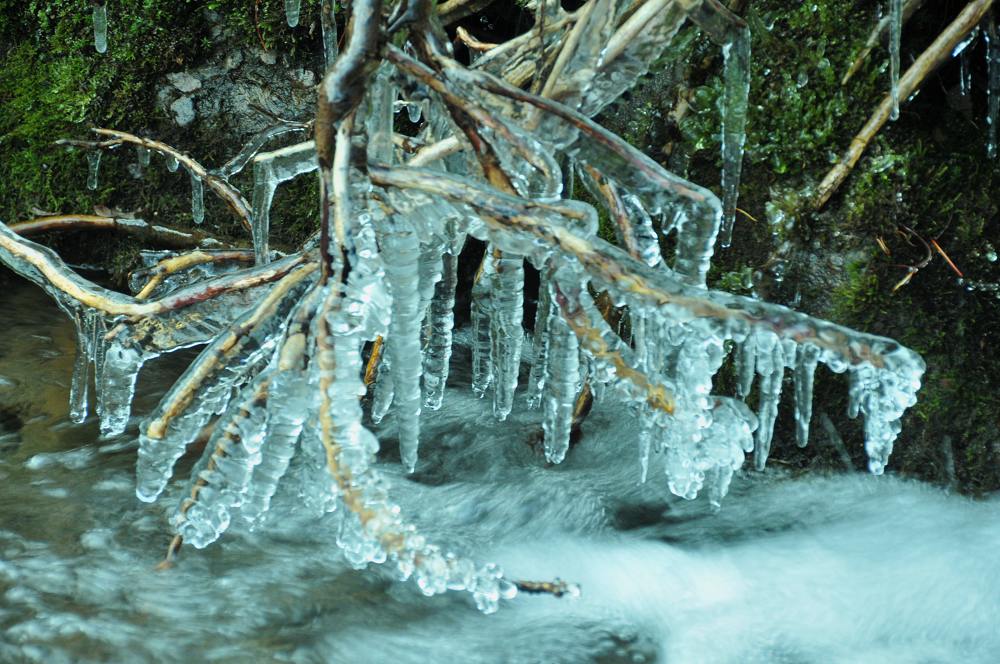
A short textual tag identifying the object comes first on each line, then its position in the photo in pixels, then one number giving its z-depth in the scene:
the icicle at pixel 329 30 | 2.80
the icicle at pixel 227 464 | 1.87
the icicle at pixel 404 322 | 1.85
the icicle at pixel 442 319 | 2.49
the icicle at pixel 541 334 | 2.28
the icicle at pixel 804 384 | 1.62
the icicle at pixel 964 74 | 2.66
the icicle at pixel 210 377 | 2.04
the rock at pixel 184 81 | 4.11
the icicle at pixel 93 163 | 4.01
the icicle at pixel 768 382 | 1.60
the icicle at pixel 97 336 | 2.51
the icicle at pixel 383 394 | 2.43
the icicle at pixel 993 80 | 2.51
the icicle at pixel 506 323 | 2.21
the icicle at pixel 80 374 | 2.60
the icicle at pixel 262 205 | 2.61
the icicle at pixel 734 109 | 2.30
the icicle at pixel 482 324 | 2.38
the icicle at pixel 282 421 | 1.79
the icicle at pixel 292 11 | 3.06
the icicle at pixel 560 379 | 1.97
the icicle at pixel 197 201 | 3.63
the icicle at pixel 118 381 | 2.42
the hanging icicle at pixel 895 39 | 2.41
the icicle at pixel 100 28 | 3.57
